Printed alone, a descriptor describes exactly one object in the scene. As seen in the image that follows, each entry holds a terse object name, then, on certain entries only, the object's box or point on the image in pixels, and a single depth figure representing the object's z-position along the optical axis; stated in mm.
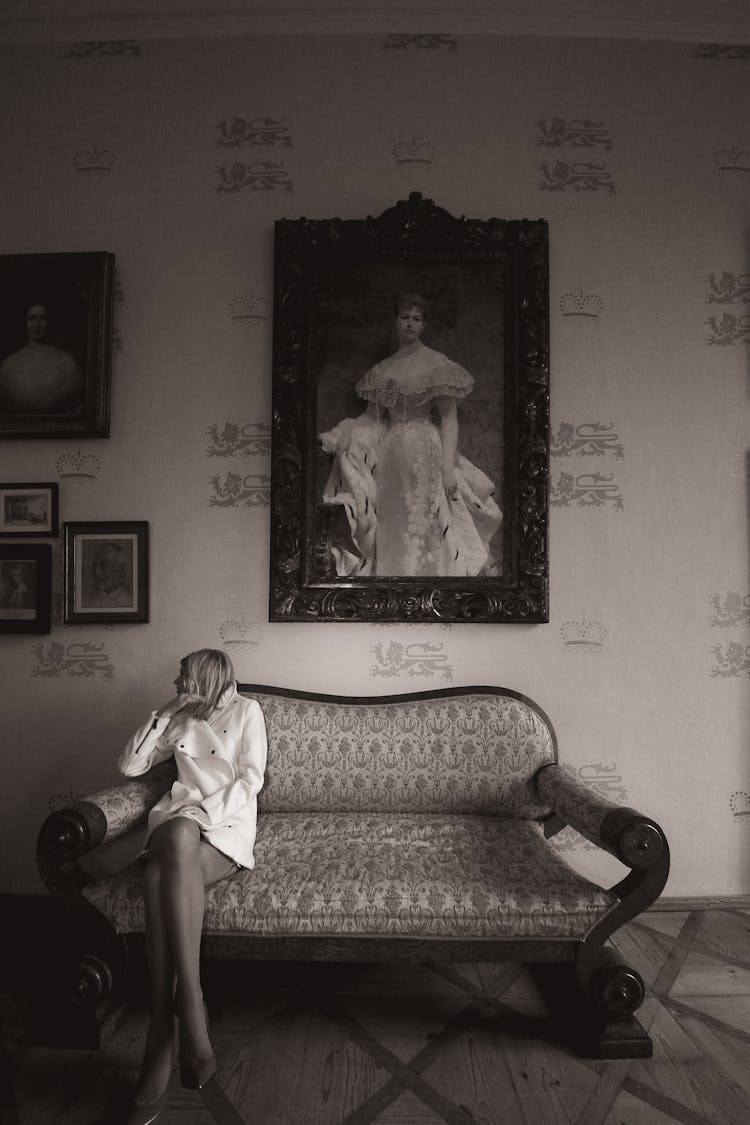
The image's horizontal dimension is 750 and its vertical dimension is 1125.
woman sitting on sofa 1670
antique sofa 1867
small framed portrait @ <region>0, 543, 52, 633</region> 2898
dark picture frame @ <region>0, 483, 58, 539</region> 2928
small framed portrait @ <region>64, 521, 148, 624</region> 2881
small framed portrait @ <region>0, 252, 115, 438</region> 2904
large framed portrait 2822
